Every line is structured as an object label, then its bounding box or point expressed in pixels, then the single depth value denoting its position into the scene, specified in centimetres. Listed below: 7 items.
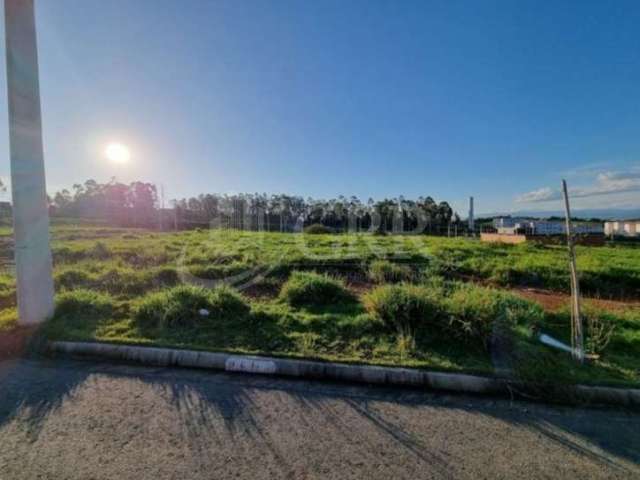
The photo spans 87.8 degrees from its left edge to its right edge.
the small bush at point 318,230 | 2831
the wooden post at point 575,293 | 288
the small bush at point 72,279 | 547
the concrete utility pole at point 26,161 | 354
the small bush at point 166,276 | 569
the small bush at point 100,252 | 887
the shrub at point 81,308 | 391
